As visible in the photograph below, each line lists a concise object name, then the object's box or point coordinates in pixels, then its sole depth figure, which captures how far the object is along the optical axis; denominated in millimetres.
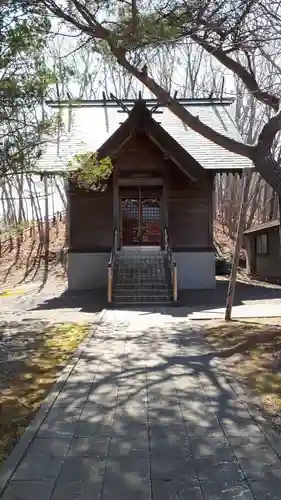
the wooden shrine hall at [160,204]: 16859
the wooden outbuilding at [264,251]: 19922
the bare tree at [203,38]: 7177
